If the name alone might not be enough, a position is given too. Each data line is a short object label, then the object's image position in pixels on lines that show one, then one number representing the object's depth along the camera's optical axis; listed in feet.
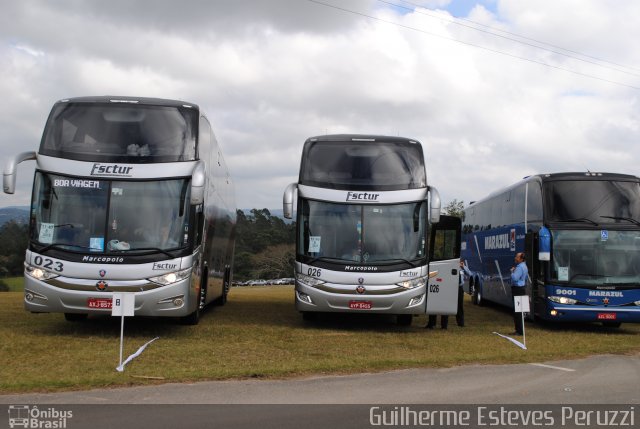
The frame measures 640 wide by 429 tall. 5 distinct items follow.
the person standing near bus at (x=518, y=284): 54.39
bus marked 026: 50.72
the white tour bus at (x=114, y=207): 43.14
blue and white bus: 57.16
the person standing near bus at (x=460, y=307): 56.15
